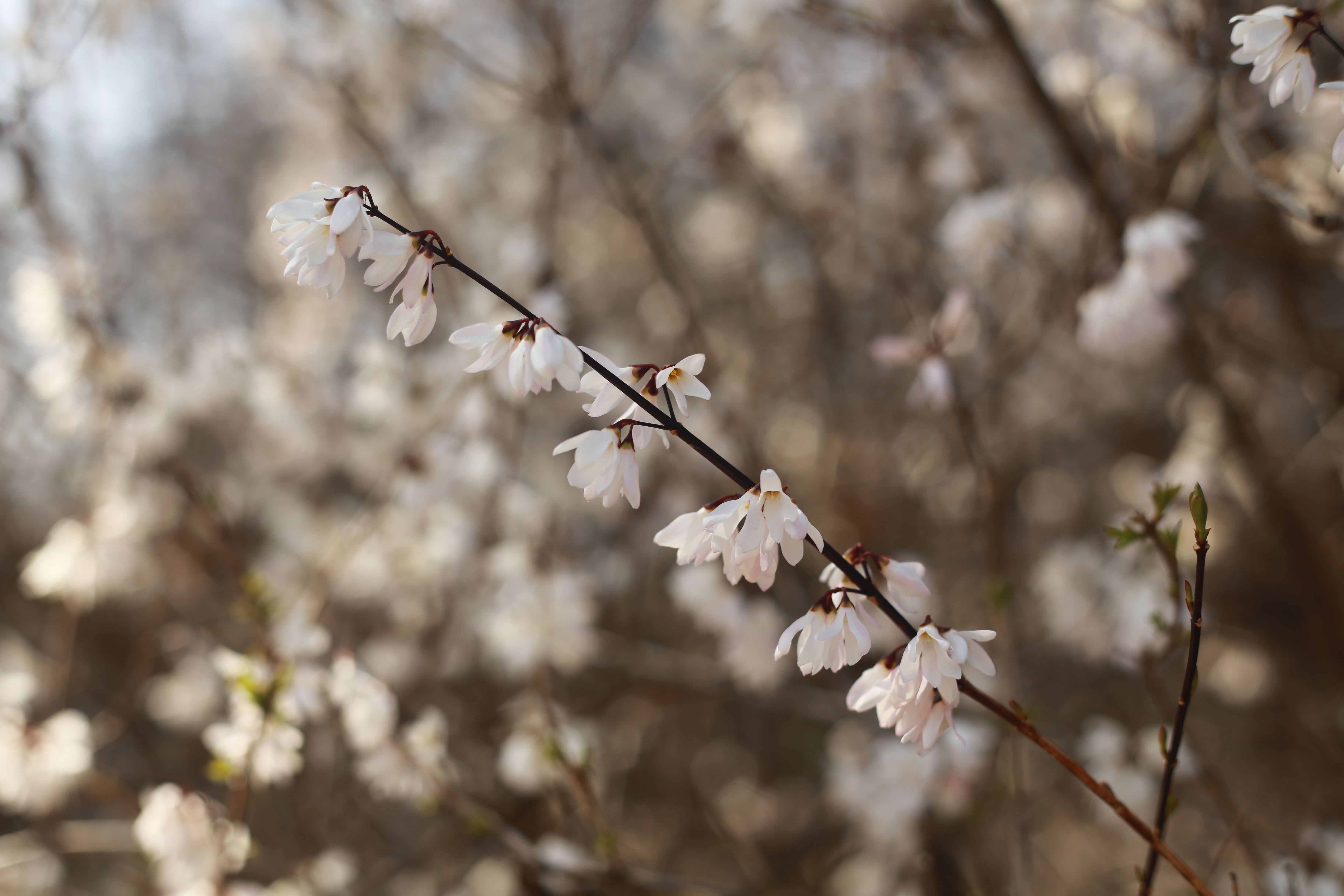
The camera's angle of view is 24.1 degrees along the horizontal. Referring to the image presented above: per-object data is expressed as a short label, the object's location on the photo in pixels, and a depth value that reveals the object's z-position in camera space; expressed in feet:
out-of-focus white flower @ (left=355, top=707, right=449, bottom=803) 2.09
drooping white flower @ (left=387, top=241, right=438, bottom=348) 1.73
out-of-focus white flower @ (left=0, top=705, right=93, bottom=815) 2.27
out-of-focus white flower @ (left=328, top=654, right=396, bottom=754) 2.05
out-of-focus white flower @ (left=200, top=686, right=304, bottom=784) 1.99
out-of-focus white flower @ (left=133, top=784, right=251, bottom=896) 2.04
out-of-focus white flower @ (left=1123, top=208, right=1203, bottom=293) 2.08
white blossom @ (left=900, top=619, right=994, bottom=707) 1.70
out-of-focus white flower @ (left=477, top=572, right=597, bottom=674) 2.58
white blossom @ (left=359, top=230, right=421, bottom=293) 1.72
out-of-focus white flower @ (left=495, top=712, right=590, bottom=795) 2.23
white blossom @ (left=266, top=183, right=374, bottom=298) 1.72
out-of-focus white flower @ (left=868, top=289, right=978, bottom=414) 2.11
